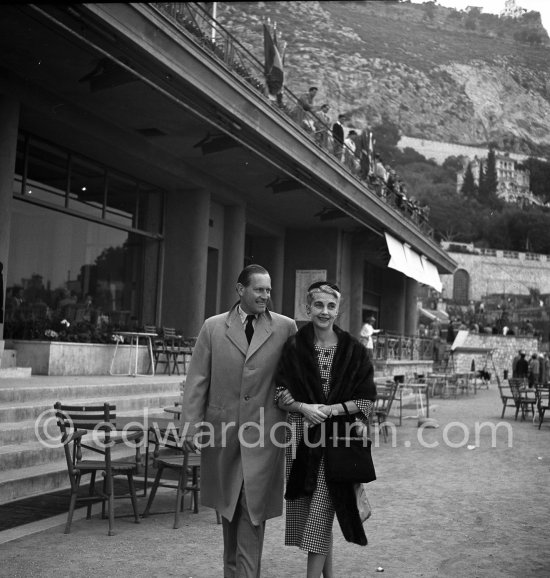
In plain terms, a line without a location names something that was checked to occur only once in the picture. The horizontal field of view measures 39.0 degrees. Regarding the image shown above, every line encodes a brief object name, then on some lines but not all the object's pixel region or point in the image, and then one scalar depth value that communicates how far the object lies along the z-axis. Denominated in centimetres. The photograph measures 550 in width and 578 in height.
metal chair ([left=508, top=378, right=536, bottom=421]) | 1616
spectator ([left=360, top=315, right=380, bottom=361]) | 1958
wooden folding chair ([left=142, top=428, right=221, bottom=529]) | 596
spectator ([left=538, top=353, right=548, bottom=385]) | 2645
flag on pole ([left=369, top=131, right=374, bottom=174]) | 2281
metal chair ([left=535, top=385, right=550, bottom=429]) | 1454
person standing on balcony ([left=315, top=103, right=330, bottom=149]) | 1806
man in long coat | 397
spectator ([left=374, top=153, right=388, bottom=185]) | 2352
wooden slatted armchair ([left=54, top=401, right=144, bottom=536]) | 557
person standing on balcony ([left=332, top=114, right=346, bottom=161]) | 1920
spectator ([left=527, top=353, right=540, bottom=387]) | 2621
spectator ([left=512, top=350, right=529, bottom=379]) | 2944
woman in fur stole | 395
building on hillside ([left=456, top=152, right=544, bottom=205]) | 14250
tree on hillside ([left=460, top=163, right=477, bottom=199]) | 13600
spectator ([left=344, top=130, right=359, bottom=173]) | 2002
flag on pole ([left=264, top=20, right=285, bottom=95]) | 1597
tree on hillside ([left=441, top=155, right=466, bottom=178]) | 14862
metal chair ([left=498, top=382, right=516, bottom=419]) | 1673
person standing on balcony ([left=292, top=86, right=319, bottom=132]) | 1686
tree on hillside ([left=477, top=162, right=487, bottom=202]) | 13620
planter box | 1223
